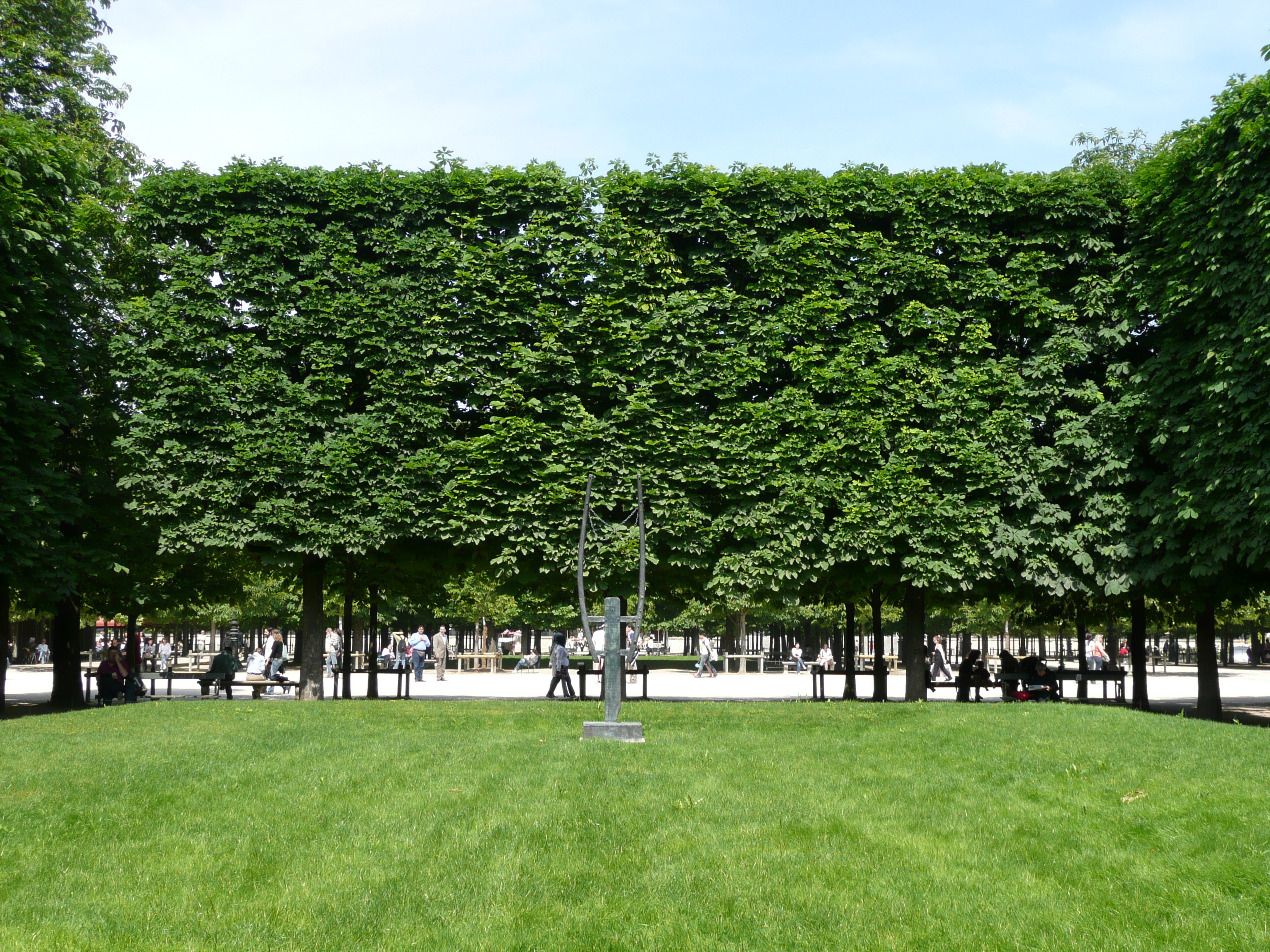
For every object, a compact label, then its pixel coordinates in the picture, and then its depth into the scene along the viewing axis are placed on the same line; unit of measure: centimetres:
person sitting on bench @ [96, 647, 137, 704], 2512
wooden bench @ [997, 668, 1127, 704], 2548
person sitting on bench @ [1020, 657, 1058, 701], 2494
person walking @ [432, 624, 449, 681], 4259
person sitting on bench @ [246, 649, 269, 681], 3381
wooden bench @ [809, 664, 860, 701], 2634
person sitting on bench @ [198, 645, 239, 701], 2594
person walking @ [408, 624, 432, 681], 3984
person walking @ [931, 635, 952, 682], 3981
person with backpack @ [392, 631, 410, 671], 3966
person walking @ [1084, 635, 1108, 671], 4431
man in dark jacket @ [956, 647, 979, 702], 2498
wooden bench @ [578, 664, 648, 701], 2444
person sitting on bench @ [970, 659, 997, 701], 2566
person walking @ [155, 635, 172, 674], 5046
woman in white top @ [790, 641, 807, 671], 4862
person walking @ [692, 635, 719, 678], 4400
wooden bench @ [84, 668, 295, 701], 2595
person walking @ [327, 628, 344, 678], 4025
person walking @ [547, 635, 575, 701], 2723
